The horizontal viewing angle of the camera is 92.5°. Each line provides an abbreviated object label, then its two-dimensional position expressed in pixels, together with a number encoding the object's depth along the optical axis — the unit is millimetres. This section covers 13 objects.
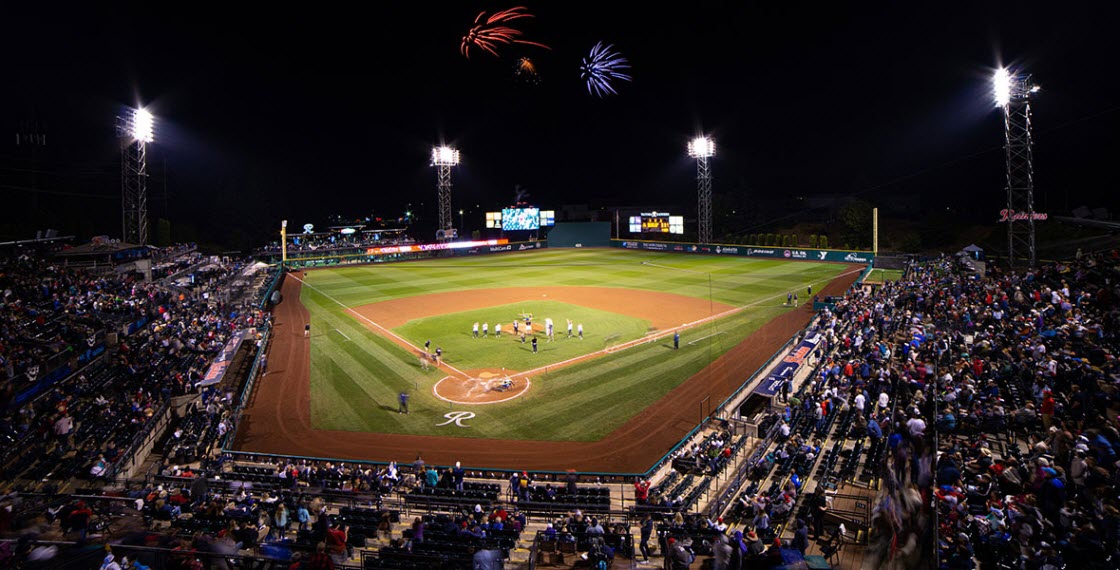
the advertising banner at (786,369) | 19719
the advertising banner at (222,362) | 22391
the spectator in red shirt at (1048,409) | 12789
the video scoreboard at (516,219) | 91312
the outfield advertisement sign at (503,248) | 91525
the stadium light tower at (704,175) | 75250
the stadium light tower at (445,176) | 78938
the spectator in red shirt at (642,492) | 14516
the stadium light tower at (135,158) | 42406
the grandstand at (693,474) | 7805
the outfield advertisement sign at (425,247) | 79562
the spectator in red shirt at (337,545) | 9750
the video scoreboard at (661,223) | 83875
